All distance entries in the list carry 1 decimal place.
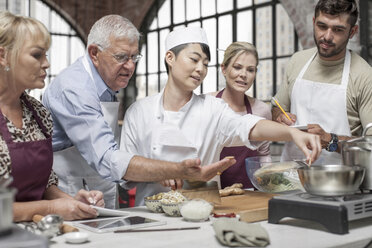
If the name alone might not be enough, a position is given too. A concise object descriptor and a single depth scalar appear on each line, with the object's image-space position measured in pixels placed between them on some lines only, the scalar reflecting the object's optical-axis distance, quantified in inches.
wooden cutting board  71.5
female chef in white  94.4
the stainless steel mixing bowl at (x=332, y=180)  66.2
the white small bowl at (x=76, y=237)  58.6
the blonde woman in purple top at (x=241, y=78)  122.7
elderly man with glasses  81.8
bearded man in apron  106.0
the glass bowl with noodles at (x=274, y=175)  85.0
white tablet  66.1
